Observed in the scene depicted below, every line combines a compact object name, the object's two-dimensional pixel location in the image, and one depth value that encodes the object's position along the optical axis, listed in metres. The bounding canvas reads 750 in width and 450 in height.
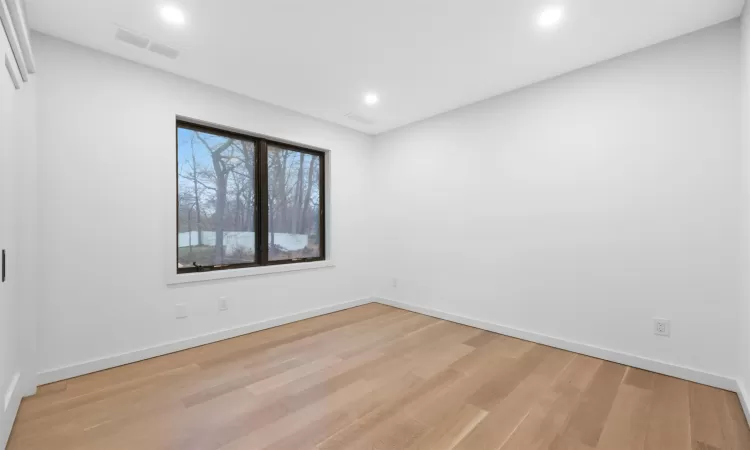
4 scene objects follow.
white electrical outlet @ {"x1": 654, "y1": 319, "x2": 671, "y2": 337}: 2.41
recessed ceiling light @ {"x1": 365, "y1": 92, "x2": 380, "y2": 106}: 3.39
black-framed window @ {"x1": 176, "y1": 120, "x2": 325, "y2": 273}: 3.18
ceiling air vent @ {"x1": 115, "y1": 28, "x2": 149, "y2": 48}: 2.30
